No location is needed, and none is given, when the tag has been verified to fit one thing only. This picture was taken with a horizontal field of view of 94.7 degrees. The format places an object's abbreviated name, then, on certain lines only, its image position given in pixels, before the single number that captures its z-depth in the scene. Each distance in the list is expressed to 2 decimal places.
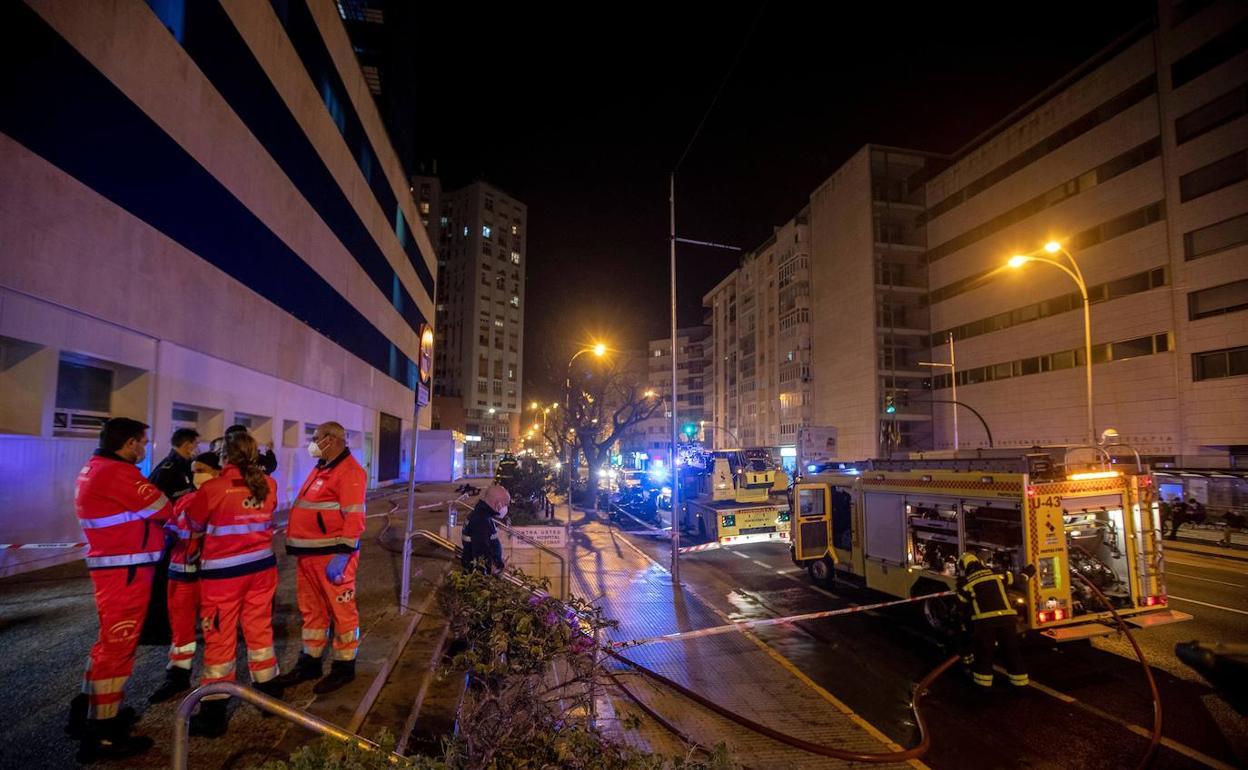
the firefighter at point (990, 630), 5.80
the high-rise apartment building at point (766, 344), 52.53
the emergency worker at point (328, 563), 4.35
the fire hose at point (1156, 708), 4.31
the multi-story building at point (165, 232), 8.45
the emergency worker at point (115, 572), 3.36
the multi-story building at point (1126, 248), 24.59
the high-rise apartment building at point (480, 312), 80.06
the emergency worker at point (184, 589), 3.87
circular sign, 6.47
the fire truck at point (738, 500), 13.62
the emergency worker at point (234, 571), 3.61
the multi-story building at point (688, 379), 90.75
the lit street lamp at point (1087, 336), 18.34
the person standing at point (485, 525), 6.58
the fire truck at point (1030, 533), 6.40
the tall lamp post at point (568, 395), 27.06
